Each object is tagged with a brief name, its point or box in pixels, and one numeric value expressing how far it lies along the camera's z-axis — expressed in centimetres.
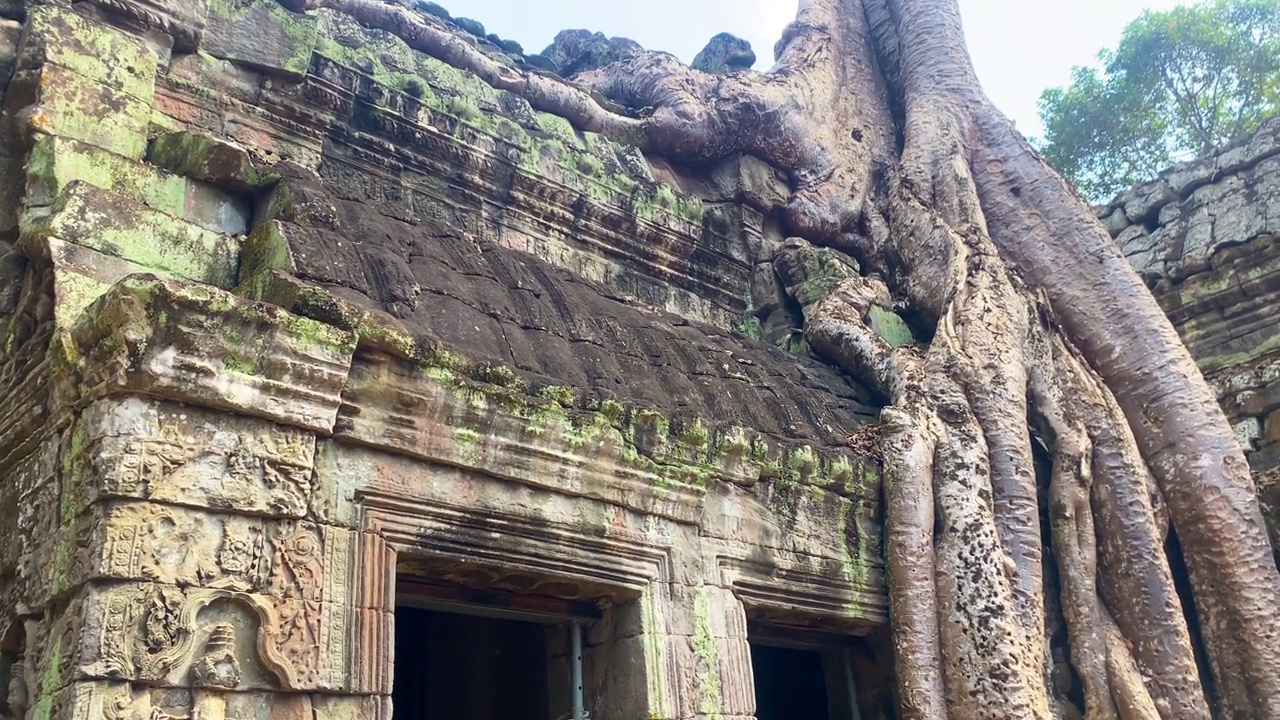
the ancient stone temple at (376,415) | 252
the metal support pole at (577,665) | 361
